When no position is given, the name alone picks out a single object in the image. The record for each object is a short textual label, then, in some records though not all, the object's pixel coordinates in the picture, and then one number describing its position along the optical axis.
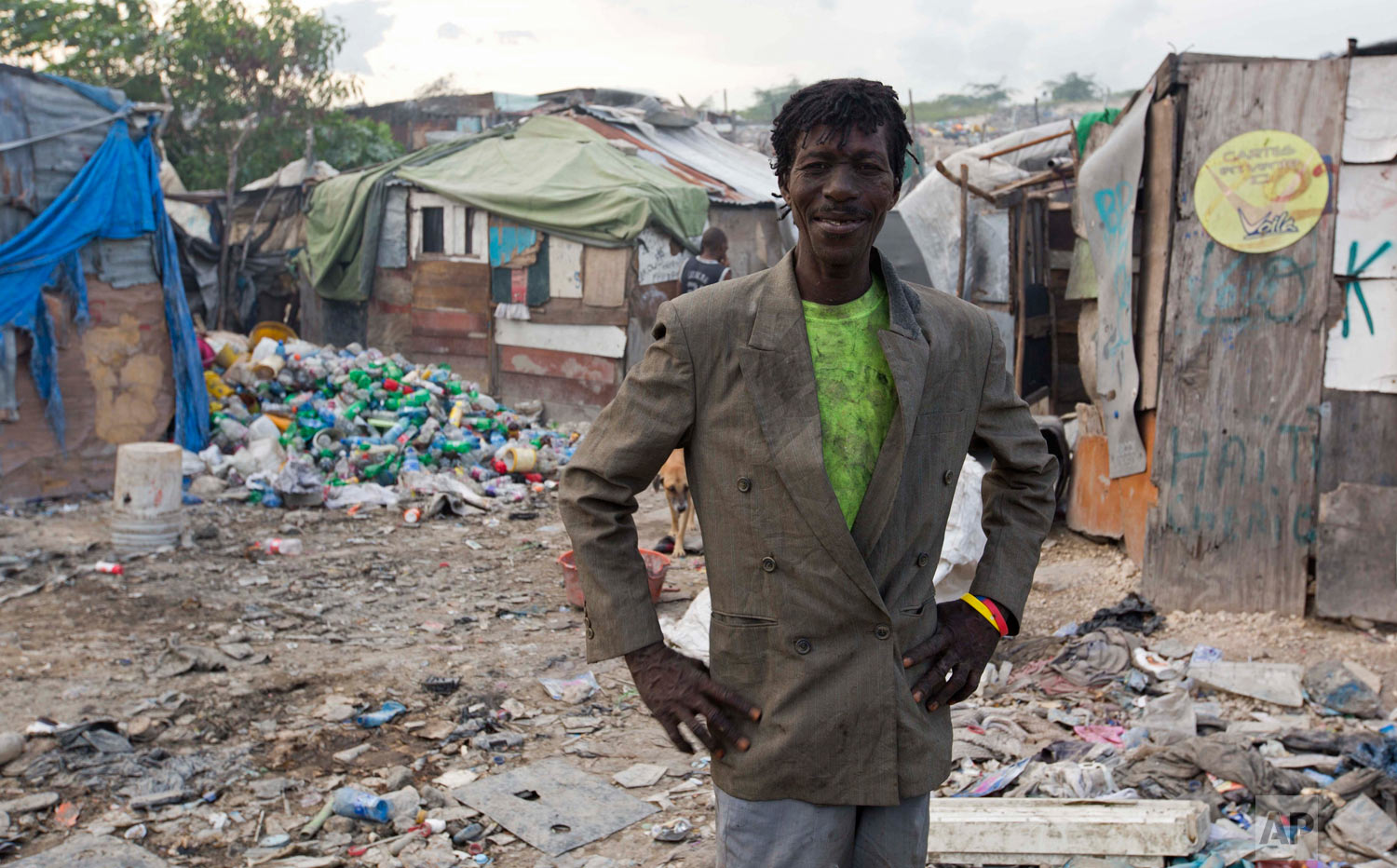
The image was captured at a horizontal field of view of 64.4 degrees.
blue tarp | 8.07
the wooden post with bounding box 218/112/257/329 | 14.03
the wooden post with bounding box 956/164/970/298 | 7.69
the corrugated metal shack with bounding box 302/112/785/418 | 12.26
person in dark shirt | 8.99
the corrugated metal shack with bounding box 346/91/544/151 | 22.02
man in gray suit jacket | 1.70
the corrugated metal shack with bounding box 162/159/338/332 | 14.25
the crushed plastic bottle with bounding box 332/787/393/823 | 3.68
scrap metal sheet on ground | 3.63
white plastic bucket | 7.14
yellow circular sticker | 5.02
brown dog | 7.21
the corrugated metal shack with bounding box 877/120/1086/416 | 7.62
